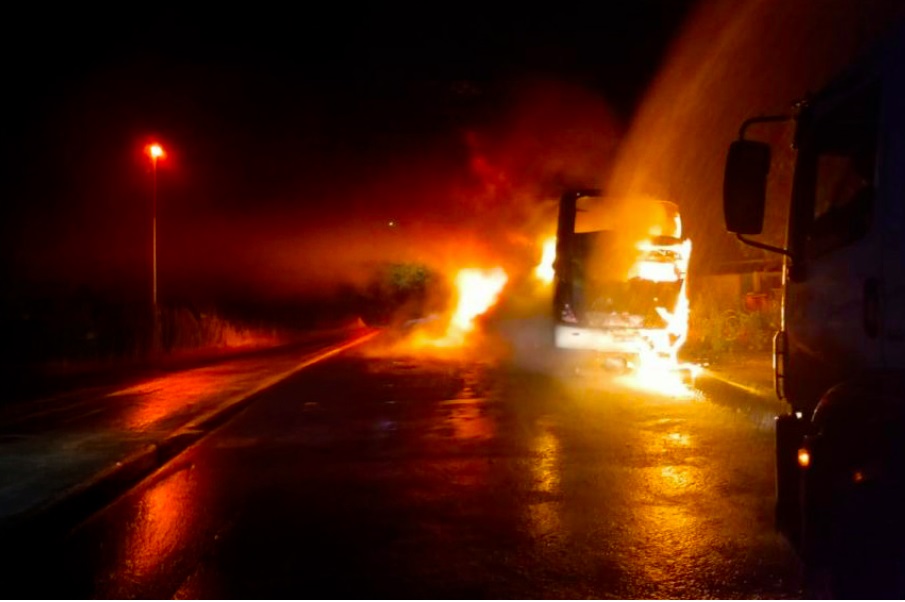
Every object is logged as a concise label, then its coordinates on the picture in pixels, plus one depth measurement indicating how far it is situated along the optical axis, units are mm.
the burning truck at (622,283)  17703
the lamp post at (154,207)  22359
